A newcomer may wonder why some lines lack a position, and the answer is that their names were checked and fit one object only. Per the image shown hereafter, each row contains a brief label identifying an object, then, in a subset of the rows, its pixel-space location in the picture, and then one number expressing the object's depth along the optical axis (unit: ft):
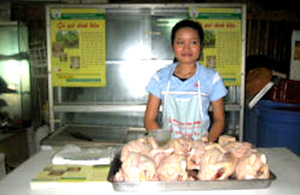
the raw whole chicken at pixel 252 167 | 3.02
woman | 5.86
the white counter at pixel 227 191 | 3.19
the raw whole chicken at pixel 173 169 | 2.97
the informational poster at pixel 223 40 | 8.74
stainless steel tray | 3.02
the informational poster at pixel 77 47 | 8.81
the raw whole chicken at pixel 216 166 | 3.00
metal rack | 8.87
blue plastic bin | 8.76
